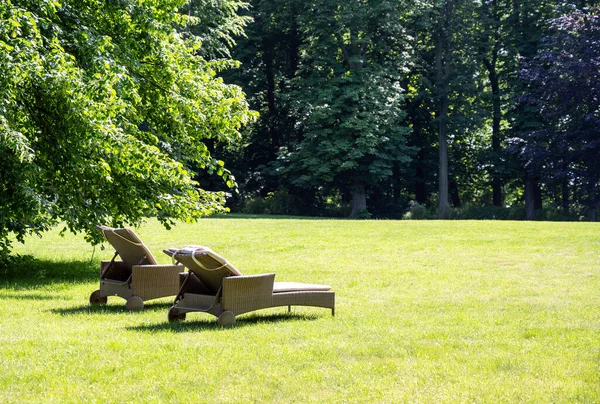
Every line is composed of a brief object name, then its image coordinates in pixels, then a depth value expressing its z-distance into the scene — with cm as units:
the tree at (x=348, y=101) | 3981
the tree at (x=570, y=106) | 3772
